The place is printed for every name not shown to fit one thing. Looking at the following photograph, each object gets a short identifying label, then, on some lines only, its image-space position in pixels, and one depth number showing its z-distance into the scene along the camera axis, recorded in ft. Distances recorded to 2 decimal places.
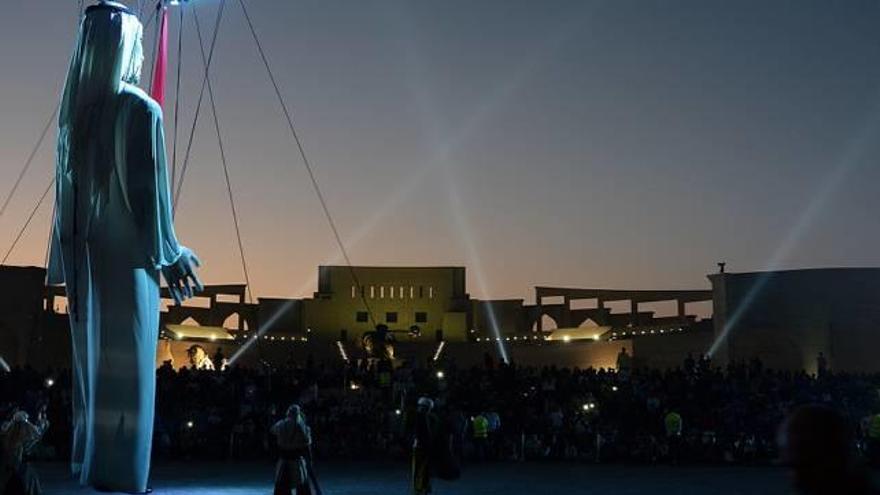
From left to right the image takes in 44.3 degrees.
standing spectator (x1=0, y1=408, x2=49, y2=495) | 37.29
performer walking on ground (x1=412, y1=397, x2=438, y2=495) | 46.62
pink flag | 47.67
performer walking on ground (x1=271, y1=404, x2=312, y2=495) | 44.93
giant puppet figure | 40.22
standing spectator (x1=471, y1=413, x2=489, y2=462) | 81.76
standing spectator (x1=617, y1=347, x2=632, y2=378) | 115.94
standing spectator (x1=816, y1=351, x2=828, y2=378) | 104.16
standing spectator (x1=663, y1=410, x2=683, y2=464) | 81.30
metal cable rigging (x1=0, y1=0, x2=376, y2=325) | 49.04
